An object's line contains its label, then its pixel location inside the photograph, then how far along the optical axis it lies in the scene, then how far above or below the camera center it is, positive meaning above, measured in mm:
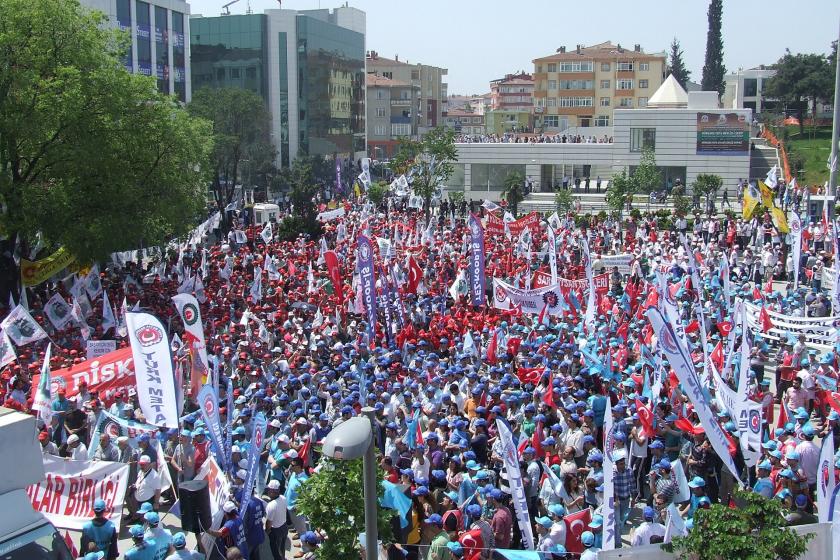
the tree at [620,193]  39312 -1413
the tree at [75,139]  21625 +458
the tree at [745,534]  6406 -2590
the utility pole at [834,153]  32031 +311
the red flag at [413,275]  21016 -2583
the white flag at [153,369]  11117 -2521
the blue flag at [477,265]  18750 -2093
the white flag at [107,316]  17828 -3012
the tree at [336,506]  7660 -2834
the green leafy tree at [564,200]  40434 -1737
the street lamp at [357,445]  5641 -1722
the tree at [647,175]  45656 -694
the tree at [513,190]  43719 -1468
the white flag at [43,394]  12055 -3033
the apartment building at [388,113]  99500 +5034
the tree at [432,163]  44438 -144
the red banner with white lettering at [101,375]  13680 -3201
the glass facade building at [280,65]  72688 +7363
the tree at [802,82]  75875 +6550
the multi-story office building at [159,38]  54250 +7476
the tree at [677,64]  98812 +10242
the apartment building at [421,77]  108375 +9671
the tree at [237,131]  50938 +1680
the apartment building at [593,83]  82938 +6967
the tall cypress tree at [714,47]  85250 +10434
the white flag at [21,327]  15070 -2732
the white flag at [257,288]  20423 -2808
